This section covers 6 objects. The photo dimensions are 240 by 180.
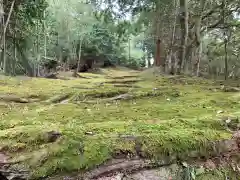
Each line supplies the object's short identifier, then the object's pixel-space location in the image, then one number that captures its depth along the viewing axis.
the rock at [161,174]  1.54
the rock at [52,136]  1.59
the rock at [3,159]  1.47
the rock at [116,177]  1.47
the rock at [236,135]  1.89
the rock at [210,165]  1.70
